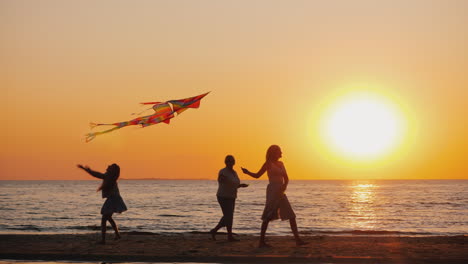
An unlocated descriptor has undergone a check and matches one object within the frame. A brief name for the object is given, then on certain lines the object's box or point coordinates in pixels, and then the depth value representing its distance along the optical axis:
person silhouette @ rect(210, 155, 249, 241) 15.55
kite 14.52
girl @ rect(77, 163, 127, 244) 15.30
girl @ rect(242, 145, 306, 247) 13.98
